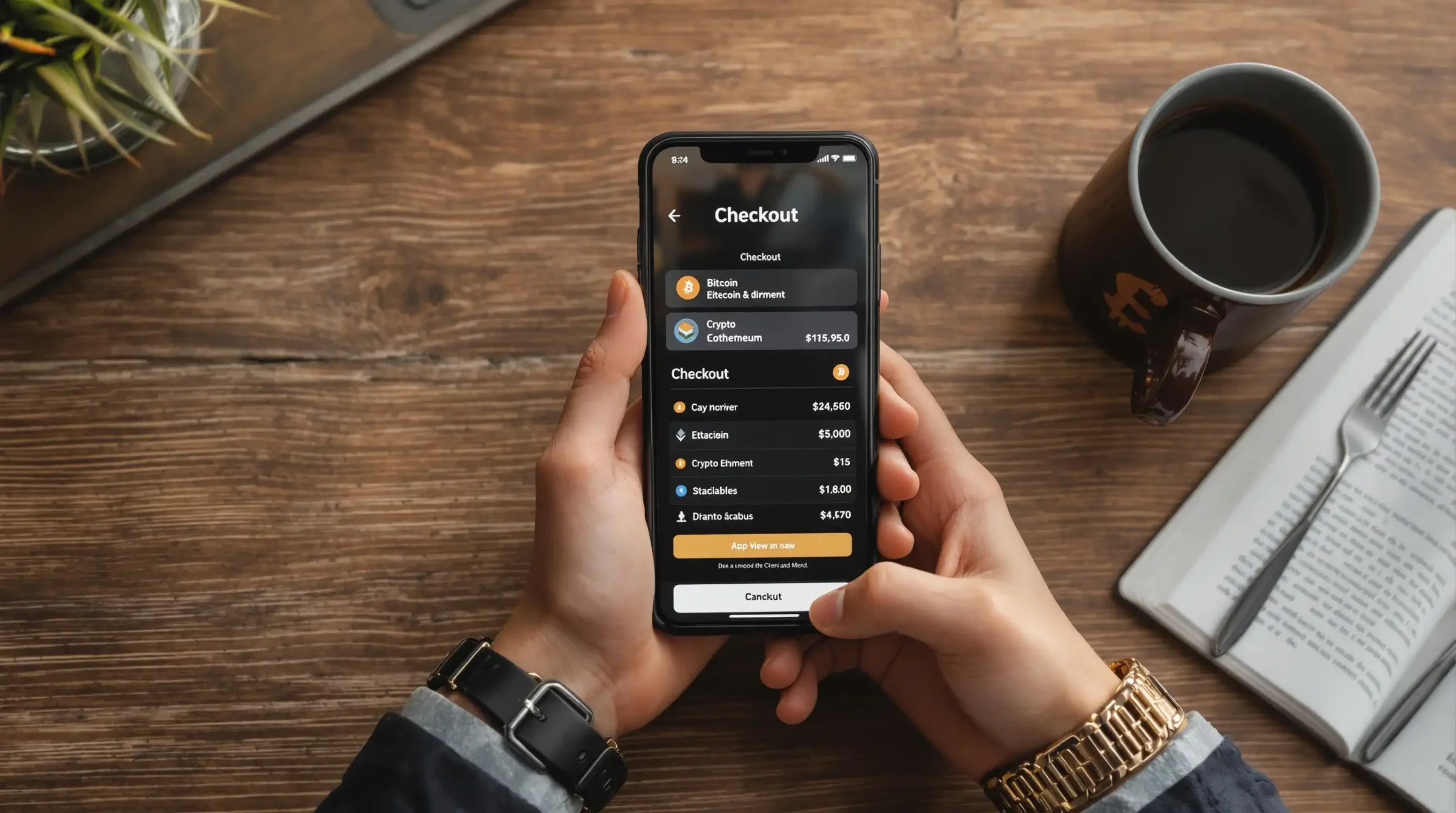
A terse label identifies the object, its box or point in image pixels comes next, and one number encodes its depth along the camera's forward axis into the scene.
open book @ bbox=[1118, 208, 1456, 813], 0.62
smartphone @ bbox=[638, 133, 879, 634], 0.58
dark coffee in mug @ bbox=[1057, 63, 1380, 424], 0.55
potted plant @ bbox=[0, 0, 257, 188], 0.42
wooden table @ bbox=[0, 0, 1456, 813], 0.63
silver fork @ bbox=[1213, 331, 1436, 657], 0.63
